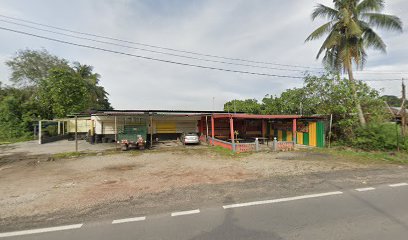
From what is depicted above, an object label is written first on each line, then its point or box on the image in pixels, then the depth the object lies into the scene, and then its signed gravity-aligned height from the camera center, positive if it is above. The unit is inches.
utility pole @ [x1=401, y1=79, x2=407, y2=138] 477.3 +26.3
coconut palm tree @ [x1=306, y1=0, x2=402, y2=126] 539.2 +258.9
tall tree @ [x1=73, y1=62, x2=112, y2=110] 1171.8 +246.1
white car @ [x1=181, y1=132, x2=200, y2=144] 650.8 -53.1
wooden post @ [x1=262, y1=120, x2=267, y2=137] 757.4 -24.2
